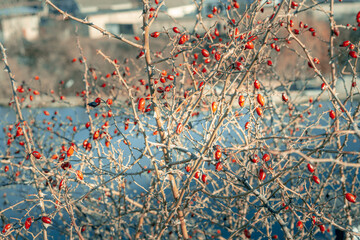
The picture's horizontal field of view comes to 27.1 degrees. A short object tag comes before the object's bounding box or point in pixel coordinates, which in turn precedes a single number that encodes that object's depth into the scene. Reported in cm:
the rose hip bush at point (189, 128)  130
